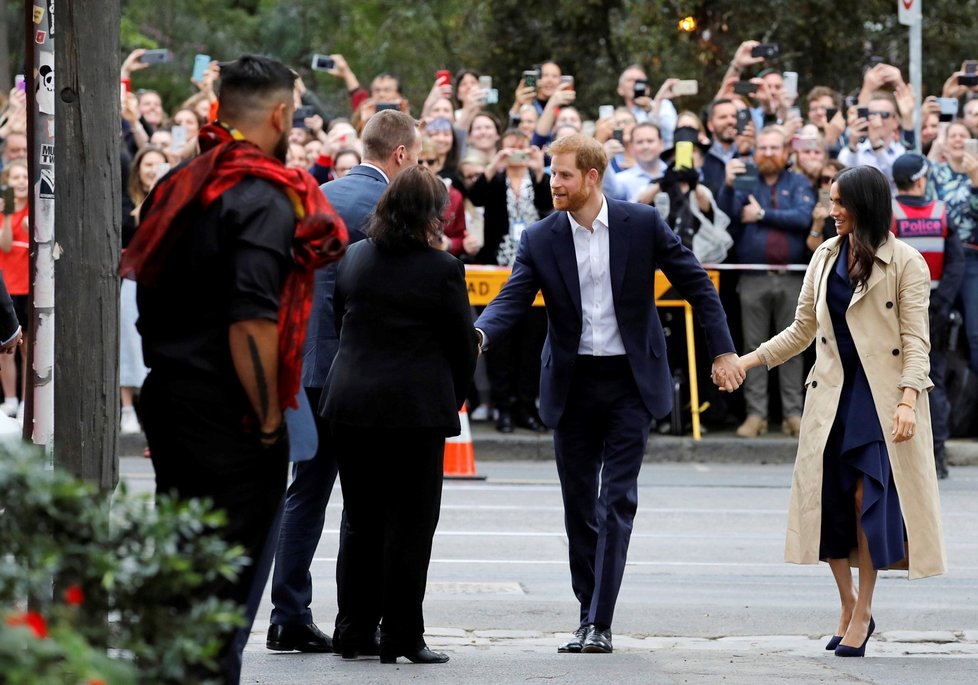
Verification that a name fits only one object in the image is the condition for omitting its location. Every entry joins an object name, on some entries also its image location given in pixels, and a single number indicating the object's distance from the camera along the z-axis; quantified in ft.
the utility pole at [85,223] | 35.68
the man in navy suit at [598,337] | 48.96
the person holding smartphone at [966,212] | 94.27
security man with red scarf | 31.50
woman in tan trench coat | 48.60
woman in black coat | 43.24
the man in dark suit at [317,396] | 47.16
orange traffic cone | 86.89
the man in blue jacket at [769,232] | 96.37
